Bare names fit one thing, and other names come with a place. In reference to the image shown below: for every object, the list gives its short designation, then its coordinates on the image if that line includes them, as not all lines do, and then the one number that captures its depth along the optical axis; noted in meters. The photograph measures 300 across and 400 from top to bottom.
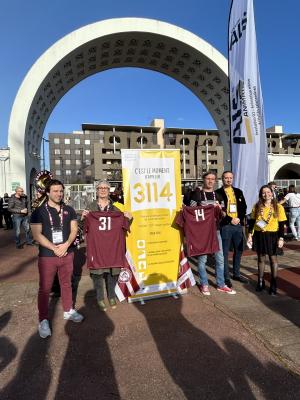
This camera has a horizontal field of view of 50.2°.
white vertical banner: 7.26
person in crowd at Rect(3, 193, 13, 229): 16.27
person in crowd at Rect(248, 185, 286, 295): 5.12
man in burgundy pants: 3.92
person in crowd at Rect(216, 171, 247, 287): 5.60
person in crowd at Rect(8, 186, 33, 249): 10.21
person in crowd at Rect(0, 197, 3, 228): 16.75
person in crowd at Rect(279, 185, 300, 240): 10.12
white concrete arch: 20.12
